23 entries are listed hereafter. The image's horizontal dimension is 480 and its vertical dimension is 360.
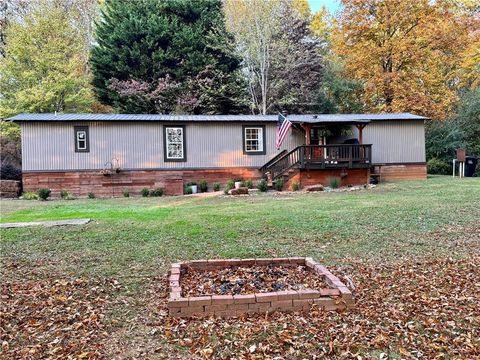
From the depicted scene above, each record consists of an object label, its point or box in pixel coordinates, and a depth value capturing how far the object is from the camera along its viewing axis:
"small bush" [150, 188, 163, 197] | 14.55
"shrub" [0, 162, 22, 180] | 15.89
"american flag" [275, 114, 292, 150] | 13.69
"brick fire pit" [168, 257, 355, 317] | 3.09
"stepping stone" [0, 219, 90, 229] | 6.86
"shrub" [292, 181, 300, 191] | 13.68
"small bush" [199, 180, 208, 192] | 15.25
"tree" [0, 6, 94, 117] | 19.36
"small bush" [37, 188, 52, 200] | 13.00
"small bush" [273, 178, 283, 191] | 13.95
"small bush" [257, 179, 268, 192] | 13.62
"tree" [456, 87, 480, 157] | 20.31
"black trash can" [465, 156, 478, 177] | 17.80
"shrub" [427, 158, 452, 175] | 21.55
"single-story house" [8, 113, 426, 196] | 14.33
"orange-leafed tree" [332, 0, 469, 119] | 20.98
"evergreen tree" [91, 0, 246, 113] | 21.97
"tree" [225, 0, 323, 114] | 21.77
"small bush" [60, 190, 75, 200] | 13.84
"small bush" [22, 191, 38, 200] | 13.52
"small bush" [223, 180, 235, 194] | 13.32
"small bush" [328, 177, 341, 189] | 13.74
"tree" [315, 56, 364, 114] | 24.11
